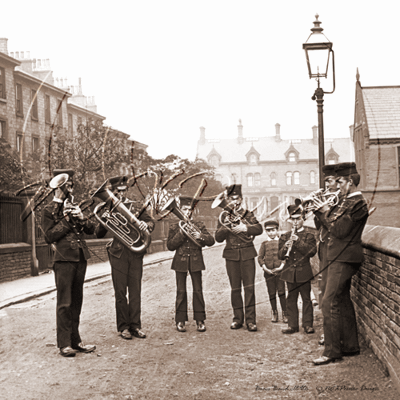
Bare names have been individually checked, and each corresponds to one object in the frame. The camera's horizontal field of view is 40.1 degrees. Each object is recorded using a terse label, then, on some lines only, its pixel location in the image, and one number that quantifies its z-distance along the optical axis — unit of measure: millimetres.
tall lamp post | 6877
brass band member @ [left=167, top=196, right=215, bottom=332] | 7121
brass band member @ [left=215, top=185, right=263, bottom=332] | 7051
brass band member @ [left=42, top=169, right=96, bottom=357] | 6223
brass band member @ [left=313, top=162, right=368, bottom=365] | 5223
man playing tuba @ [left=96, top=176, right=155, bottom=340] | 6863
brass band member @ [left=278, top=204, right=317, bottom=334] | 6863
